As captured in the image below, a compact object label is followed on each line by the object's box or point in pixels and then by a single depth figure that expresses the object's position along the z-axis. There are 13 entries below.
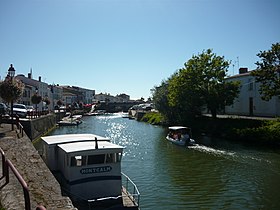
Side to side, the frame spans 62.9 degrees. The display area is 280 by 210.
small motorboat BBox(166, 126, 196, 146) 26.02
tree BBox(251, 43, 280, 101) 25.67
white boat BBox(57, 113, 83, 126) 47.90
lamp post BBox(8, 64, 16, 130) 21.65
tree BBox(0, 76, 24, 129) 19.54
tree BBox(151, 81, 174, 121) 45.26
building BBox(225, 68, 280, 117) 36.37
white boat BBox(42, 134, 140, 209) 9.97
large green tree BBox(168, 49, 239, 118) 33.41
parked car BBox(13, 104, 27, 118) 30.65
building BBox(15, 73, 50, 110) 53.21
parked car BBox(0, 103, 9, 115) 26.80
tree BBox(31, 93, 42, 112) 37.70
